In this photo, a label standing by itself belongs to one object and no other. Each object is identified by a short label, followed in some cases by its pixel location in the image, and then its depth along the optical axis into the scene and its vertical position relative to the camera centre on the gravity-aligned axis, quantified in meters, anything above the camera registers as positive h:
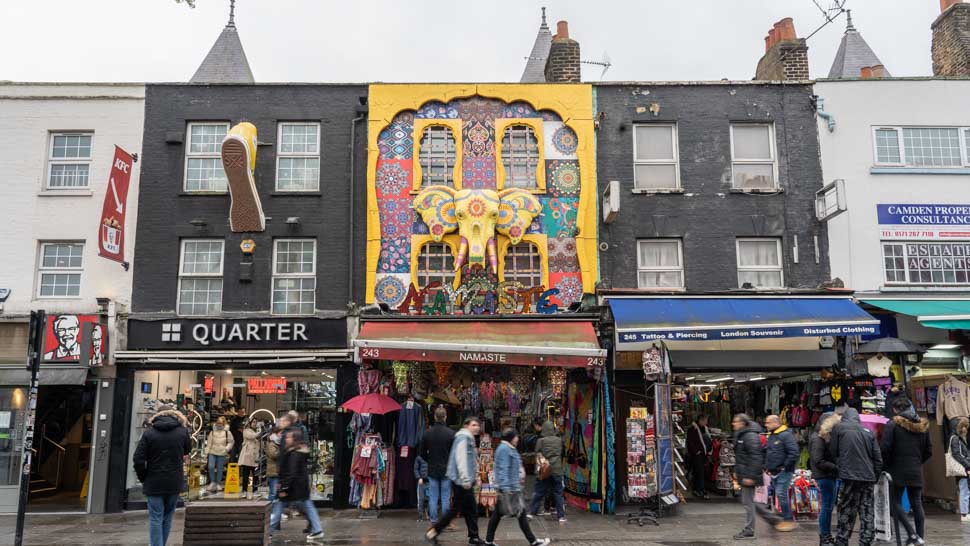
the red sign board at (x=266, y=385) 16.31 -0.50
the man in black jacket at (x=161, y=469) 9.38 -1.30
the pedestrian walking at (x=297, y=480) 10.70 -1.63
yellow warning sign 15.77 -2.36
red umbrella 13.81 -0.76
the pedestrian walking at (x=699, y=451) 15.90 -1.85
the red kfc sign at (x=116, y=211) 14.95 +2.94
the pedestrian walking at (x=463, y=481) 10.24 -1.57
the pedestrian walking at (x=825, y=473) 9.86 -1.44
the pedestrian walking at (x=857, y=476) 9.37 -1.38
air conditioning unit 15.20 +3.15
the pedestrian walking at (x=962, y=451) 12.61 -1.47
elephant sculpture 15.52 +2.93
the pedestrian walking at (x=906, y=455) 10.11 -1.24
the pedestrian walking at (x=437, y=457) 11.97 -1.47
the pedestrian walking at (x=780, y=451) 11.35 -1.31
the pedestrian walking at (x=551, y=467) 12.59 -1.71
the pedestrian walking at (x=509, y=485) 10.27 -1.66
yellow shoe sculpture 14.60 +3.53
